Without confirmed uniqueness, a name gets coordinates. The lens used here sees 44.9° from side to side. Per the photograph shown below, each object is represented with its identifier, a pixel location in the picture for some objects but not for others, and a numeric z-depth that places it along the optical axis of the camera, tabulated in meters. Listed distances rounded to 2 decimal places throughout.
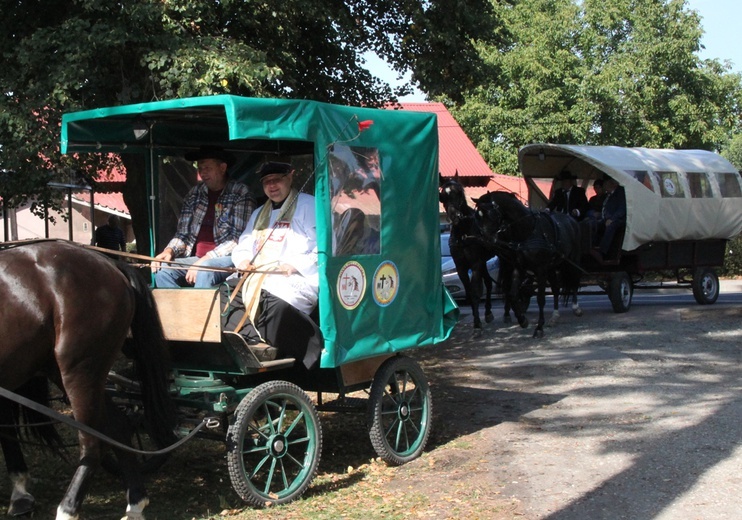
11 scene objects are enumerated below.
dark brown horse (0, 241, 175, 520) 4.98
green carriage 5.87
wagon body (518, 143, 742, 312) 15.12
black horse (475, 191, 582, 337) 13.71
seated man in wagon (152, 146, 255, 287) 6.95
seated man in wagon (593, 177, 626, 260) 15.22
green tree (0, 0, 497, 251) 9.02
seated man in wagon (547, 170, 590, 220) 16.38
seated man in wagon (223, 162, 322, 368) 6.00
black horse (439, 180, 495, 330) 13.66
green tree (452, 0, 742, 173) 33.47
